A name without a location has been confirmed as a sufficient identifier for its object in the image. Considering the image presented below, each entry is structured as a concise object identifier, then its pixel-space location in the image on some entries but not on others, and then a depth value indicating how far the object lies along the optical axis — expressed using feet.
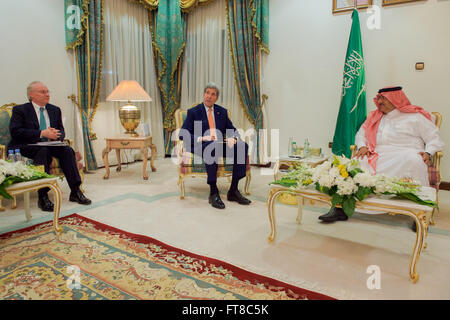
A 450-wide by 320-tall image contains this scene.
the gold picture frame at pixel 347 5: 13.32
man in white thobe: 9.31
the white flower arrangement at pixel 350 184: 6.07
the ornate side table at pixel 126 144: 13.96
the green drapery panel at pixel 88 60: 14.20
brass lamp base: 14.79
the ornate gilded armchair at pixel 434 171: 9.23
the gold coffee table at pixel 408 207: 5.75
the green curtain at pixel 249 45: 15.53
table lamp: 14.26
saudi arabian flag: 12.96
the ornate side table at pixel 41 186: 7.18
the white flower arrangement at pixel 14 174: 6.91
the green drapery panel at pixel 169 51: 17.52
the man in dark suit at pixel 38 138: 10.41
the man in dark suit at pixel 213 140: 10.73
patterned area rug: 5.48
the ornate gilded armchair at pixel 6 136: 10.65
